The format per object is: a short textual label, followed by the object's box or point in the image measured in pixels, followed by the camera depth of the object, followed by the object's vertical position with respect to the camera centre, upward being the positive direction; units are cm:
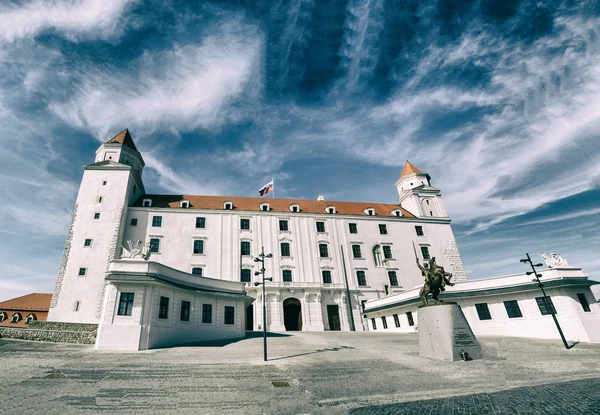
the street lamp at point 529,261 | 1983 +355
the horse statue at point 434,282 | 1589 +221
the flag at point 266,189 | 4003 +1895
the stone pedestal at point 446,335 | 1381 -39
